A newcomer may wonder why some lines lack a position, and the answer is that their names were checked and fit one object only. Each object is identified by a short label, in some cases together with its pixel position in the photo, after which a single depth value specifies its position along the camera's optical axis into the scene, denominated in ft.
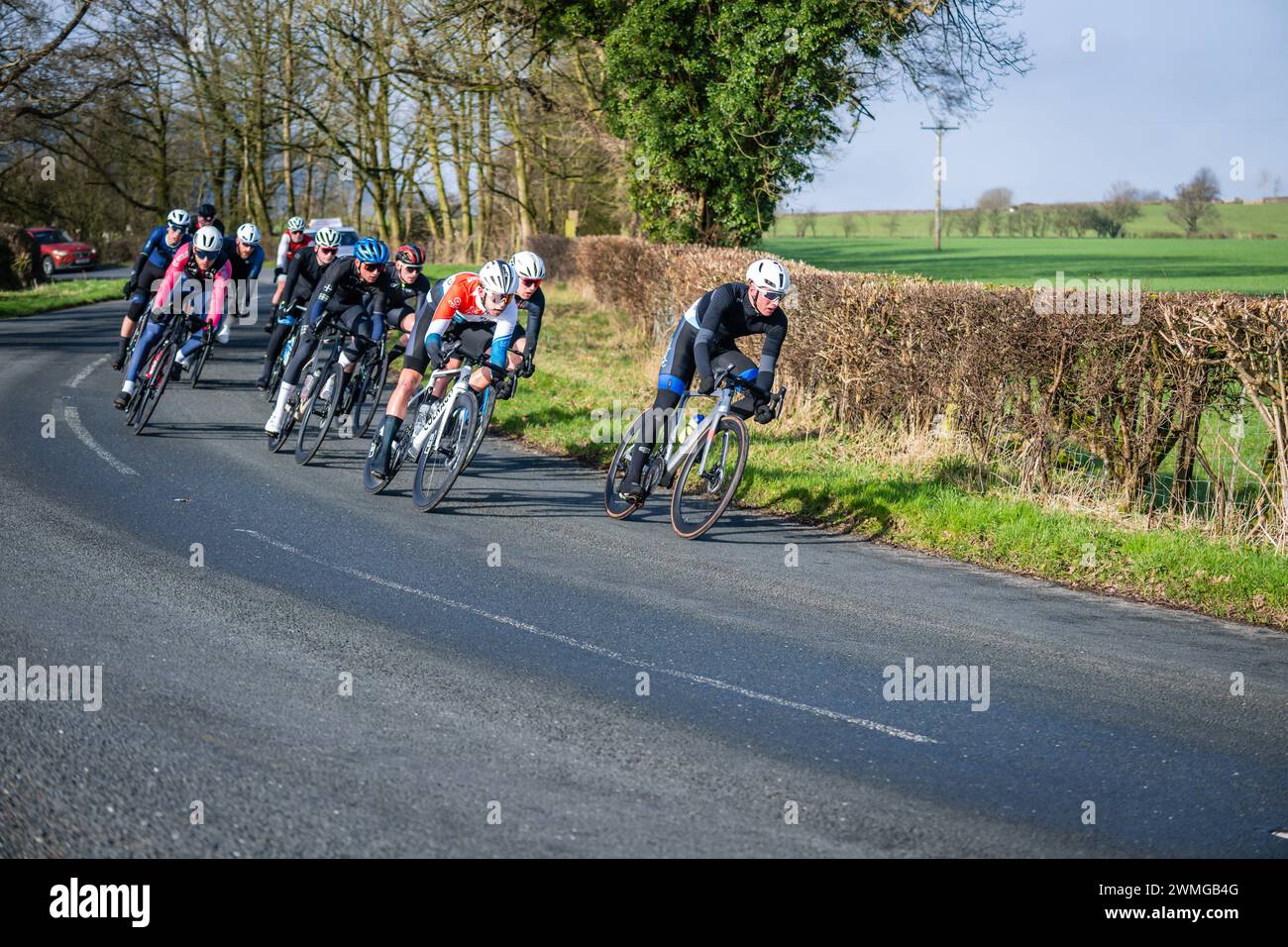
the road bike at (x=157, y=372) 44.45
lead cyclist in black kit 32.48
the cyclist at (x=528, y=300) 33.19
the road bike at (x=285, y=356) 44.91
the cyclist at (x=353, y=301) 40.09
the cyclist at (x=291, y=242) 54.39
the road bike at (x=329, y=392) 39.91
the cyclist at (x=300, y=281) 45.50
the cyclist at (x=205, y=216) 49.10
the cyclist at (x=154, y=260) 48.14
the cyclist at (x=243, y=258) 48.32
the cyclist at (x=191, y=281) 44.62
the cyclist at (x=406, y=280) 42.52
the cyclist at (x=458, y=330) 33.94
